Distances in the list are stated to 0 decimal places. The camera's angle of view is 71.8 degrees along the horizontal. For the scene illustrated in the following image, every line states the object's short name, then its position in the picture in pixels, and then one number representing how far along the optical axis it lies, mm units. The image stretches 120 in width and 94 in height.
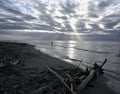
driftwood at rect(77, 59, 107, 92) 5884
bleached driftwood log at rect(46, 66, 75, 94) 4564
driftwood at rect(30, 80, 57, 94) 4565
